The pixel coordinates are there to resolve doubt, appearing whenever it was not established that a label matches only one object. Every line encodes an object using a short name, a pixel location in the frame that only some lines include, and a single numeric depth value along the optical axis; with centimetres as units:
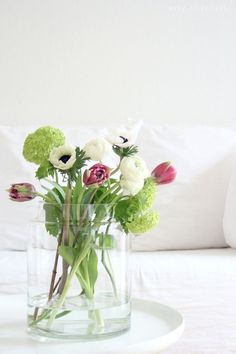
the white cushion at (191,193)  239
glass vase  132
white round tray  127
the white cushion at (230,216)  229
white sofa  196
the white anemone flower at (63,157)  134
